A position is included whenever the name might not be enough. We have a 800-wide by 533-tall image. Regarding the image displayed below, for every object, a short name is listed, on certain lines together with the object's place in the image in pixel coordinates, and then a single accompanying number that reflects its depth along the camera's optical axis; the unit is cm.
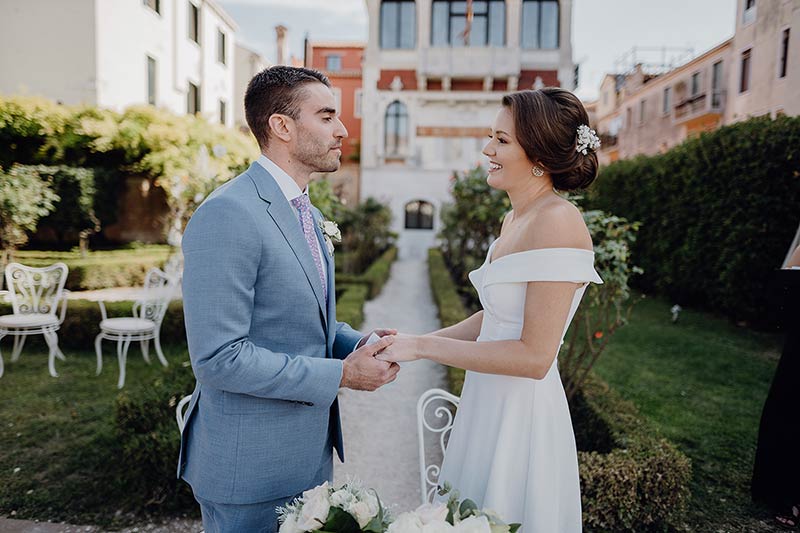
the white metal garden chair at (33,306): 582
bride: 164
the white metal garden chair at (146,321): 587
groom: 145
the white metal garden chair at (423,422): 242
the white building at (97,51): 1451
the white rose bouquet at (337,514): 128
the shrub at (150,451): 338
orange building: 2816
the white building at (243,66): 2814
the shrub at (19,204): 1162
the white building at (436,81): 2355
